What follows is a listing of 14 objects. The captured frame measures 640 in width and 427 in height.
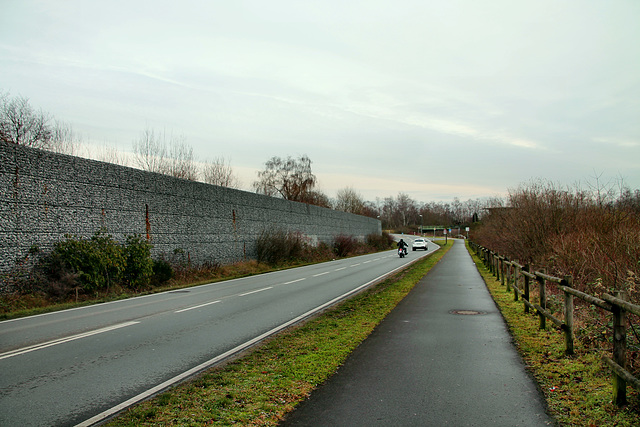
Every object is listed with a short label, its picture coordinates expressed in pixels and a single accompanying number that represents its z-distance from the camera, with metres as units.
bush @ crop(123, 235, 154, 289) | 17.16
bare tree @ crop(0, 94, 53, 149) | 24.00
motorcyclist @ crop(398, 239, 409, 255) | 42.22
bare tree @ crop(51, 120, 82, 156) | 23.67
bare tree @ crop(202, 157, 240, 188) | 38.75
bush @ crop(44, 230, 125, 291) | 14.31
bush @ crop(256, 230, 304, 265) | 30.33
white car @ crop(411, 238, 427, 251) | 61.36
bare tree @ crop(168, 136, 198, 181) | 30.10
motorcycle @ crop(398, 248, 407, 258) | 41.88
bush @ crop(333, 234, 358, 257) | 47.59
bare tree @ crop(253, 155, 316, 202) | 66.25
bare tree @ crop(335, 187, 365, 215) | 83.44
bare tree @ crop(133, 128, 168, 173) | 27.99
